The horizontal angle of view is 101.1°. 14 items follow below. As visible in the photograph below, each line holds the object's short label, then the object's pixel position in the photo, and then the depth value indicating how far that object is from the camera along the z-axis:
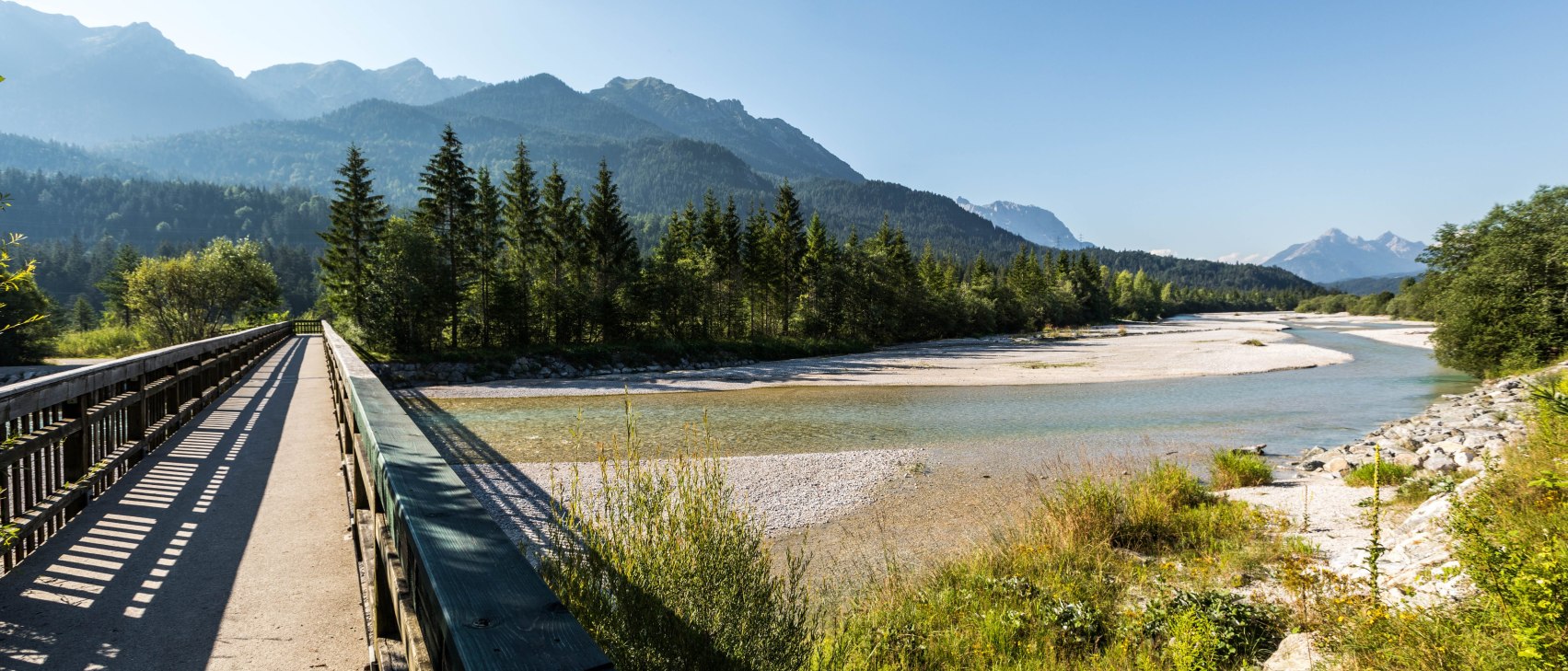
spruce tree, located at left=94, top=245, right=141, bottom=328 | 50.16
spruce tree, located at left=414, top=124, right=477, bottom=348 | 36.88
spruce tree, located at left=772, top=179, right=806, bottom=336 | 54.22
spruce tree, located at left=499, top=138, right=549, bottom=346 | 40.22
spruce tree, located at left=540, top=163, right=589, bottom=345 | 41.41
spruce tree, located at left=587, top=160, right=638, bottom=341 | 43.22
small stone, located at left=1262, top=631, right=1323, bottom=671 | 4.48
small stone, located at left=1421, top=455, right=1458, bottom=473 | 9.70
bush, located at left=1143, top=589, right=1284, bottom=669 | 4.64
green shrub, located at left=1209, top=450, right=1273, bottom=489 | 11.27
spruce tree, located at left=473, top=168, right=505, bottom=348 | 38.91
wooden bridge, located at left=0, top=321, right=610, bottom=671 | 1.28
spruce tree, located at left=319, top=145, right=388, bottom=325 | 37.28
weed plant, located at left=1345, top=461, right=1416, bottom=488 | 9.95
